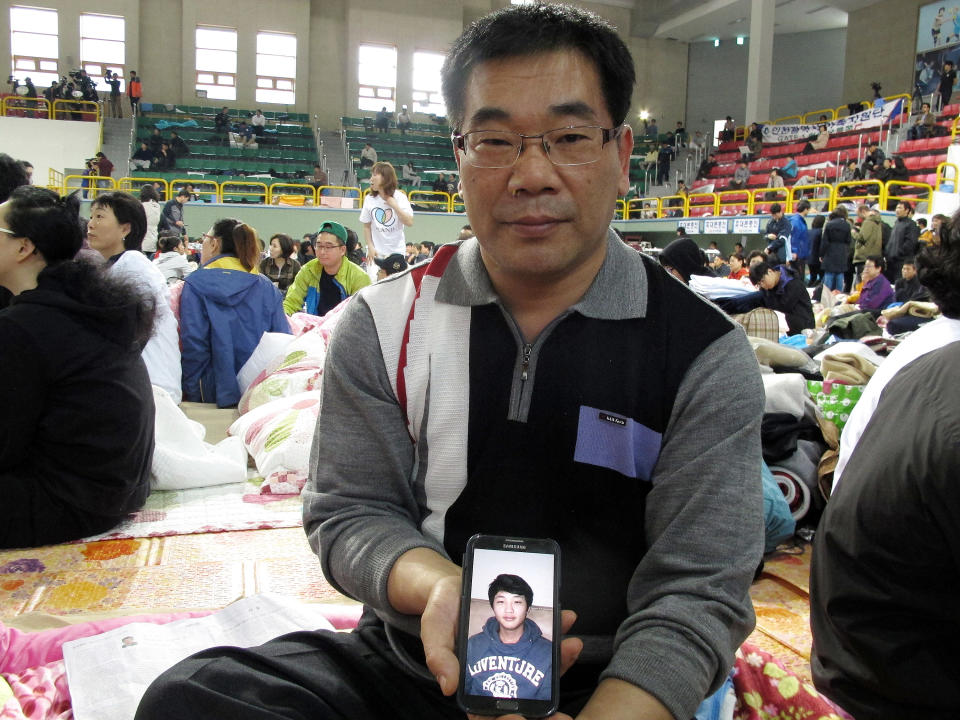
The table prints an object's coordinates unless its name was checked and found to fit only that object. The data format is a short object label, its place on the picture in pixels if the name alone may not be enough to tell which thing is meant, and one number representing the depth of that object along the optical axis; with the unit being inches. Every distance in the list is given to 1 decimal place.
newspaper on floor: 59.5
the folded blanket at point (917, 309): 180.7
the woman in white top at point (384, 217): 267.0
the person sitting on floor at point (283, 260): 295.7
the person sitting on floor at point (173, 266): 238.8
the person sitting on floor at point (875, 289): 266.2
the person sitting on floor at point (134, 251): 141.5
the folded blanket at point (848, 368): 106.0
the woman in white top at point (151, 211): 424.2
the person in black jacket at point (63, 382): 83.9
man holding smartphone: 40.4
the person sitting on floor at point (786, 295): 223.3
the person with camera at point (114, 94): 701.3
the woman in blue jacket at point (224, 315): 160.6
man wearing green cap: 208.2
